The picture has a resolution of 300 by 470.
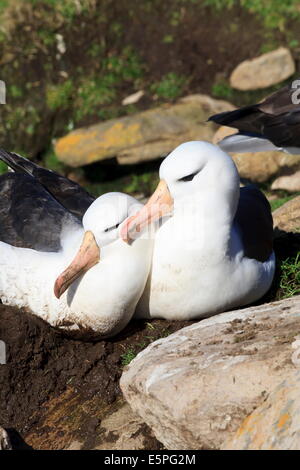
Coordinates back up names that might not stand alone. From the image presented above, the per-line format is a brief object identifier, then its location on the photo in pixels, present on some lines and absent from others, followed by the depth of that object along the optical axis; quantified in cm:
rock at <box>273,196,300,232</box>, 1171
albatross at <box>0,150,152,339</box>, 904
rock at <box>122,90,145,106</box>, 2041
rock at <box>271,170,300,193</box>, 1587
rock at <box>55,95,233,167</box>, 1834
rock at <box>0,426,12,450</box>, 748
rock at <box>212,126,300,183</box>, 1686
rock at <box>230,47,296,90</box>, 1925
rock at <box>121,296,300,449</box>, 717
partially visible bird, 1252
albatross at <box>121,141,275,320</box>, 897
